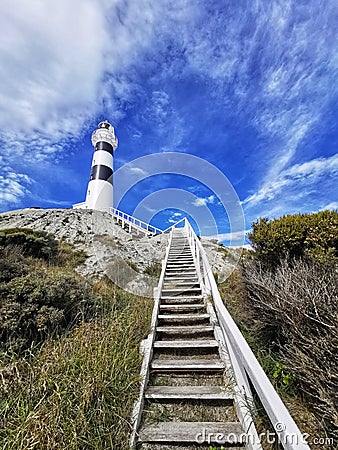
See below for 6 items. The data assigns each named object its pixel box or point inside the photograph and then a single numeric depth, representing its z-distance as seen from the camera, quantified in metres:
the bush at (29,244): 7.94
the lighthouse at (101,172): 20.39
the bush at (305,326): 2.22
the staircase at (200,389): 1.97
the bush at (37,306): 3.36
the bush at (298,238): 4.44
